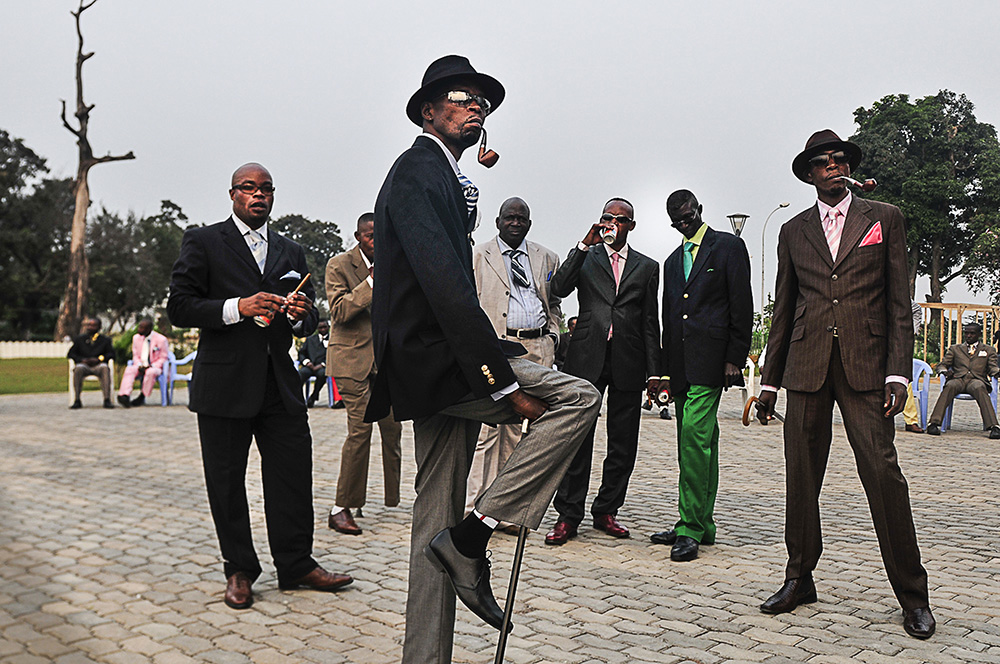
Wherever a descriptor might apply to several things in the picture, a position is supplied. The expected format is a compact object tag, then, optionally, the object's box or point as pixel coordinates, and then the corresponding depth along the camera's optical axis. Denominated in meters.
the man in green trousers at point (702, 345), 6.42
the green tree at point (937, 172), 47.84
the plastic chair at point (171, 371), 20.75
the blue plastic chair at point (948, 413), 15.88
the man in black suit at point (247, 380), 5.23
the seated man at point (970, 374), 15.52
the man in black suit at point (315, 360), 19.64
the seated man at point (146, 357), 20.23
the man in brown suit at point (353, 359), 7.10
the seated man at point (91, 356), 19.77
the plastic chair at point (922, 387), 15.80
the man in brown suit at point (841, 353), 4.84
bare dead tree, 37.94
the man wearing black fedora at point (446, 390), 3.40
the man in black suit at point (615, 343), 7.05
